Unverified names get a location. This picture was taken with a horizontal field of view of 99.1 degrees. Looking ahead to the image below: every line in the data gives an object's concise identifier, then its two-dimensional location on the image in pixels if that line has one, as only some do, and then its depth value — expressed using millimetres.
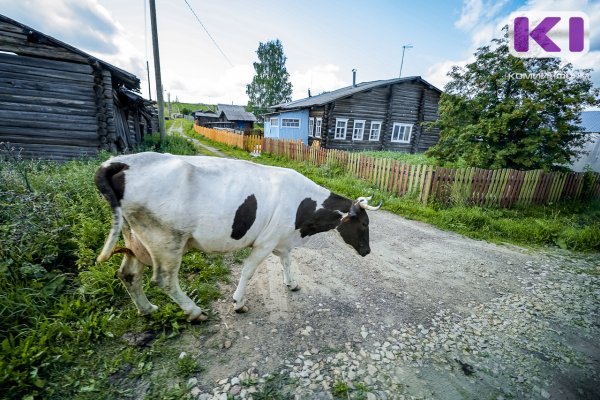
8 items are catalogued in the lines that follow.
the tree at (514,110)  7262
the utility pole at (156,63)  10836
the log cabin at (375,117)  18625
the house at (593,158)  15391
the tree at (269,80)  44281
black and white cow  2348
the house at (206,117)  54550
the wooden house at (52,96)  7703
